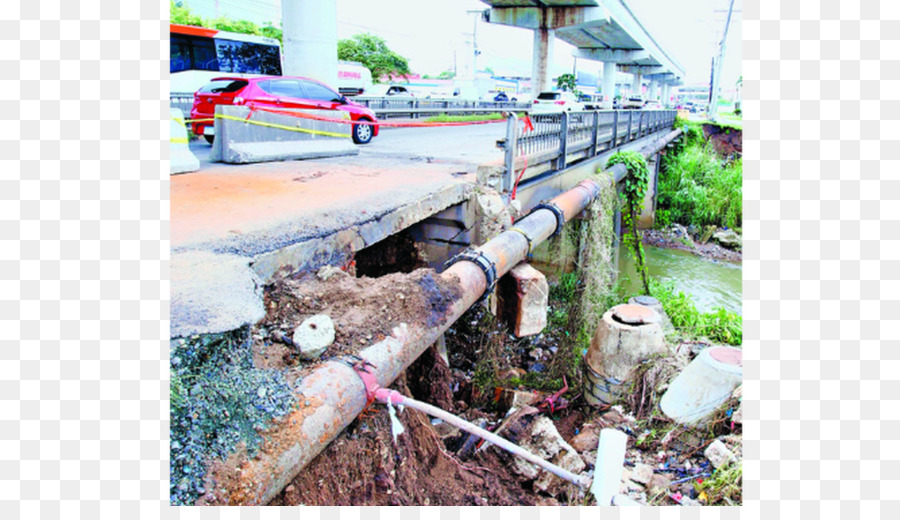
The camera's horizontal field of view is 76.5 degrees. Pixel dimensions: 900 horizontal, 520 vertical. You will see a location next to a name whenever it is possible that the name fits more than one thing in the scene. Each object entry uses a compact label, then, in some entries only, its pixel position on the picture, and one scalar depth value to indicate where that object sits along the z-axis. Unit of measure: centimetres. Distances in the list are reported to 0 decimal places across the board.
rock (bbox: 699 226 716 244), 1966
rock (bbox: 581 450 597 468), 464
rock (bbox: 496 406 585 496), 404
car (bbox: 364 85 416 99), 3555
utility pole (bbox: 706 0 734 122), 3080
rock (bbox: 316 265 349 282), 392
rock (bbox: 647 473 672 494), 403
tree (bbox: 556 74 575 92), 5940
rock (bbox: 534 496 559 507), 385
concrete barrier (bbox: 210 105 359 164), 767
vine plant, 1119
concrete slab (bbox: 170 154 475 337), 301
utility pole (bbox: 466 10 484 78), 6172
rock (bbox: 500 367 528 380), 642
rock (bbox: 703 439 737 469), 404
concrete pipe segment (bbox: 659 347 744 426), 477
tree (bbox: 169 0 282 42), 3384
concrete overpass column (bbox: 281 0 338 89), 1291
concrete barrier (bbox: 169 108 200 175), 682
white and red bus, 1952
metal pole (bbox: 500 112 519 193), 677
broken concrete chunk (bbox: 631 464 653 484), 420
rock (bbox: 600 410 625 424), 538
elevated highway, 2605
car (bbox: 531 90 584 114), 2433
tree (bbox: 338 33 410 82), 4928
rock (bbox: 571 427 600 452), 493
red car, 1030
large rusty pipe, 220
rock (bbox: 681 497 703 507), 378
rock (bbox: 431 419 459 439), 438
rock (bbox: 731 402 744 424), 445
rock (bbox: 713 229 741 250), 1881
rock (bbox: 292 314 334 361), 285
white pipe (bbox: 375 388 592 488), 273
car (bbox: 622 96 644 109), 3033
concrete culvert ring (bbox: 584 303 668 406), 588
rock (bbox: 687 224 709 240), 2021
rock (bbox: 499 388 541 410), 569
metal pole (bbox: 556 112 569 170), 861
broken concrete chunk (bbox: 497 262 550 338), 591
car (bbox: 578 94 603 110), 2555
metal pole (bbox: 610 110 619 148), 1206
